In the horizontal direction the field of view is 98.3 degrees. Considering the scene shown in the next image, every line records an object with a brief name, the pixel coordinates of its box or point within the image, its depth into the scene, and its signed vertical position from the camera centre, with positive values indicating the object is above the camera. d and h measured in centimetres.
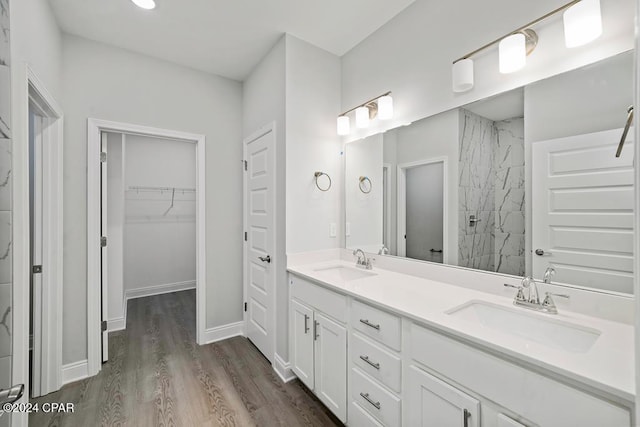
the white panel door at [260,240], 239 -26
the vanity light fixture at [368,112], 204 +79
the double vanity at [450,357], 80 -54
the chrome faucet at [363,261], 215 -39
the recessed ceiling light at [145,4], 187 +143
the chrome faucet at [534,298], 120 -39
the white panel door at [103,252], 238 -35
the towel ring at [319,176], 235 +30
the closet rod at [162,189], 428 +37
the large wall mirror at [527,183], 113 +15
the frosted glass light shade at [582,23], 112 +78
